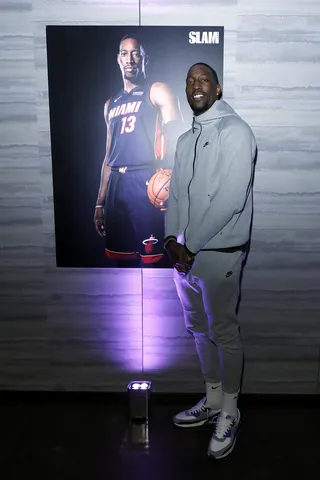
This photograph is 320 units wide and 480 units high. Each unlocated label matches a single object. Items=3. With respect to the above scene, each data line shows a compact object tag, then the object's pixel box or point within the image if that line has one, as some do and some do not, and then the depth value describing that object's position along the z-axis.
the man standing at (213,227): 1.97
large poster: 2.33
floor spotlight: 2.39
